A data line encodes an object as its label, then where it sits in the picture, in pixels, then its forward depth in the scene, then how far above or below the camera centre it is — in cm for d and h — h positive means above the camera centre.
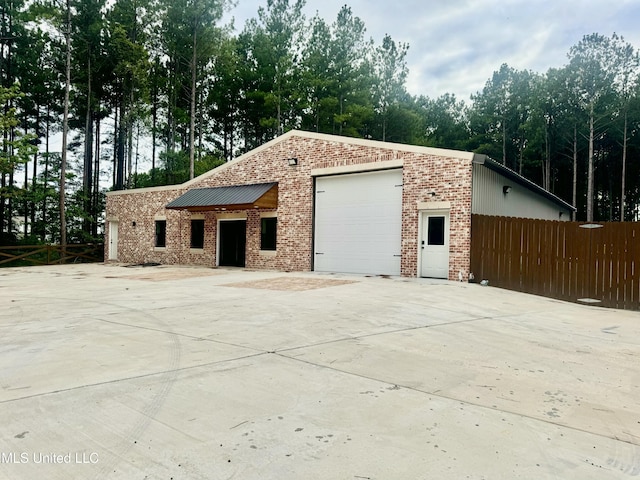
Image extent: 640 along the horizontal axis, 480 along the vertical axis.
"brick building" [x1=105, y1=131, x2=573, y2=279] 1265 +114
